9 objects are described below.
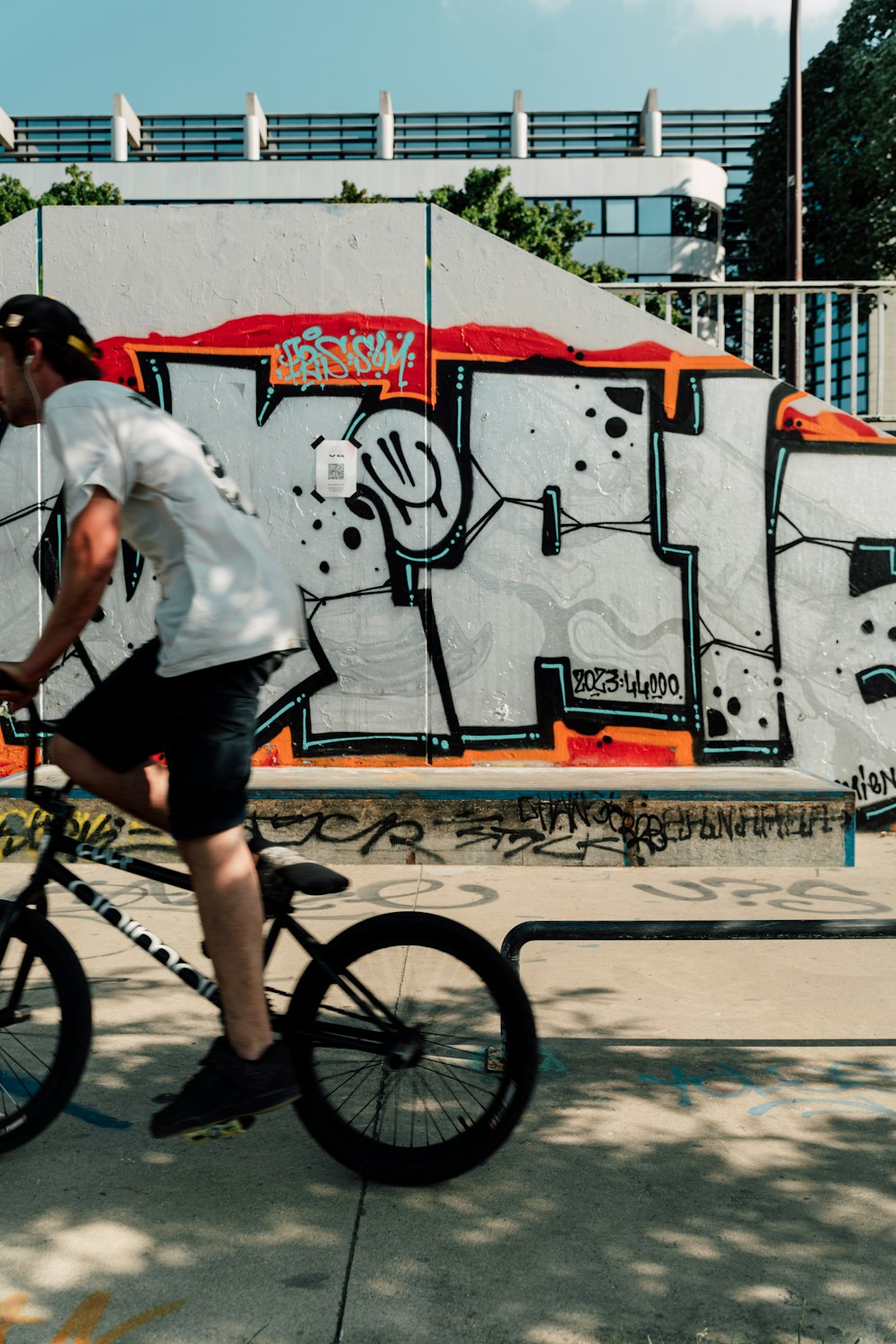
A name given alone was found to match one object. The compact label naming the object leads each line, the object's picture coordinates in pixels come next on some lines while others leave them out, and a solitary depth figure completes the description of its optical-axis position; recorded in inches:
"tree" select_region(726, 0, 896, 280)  1017.5
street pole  666.2
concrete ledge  251.9
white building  2015.3
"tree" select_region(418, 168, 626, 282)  1136.2
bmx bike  101.8
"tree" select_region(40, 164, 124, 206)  1326.3
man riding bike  94.3
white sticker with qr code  286.5
